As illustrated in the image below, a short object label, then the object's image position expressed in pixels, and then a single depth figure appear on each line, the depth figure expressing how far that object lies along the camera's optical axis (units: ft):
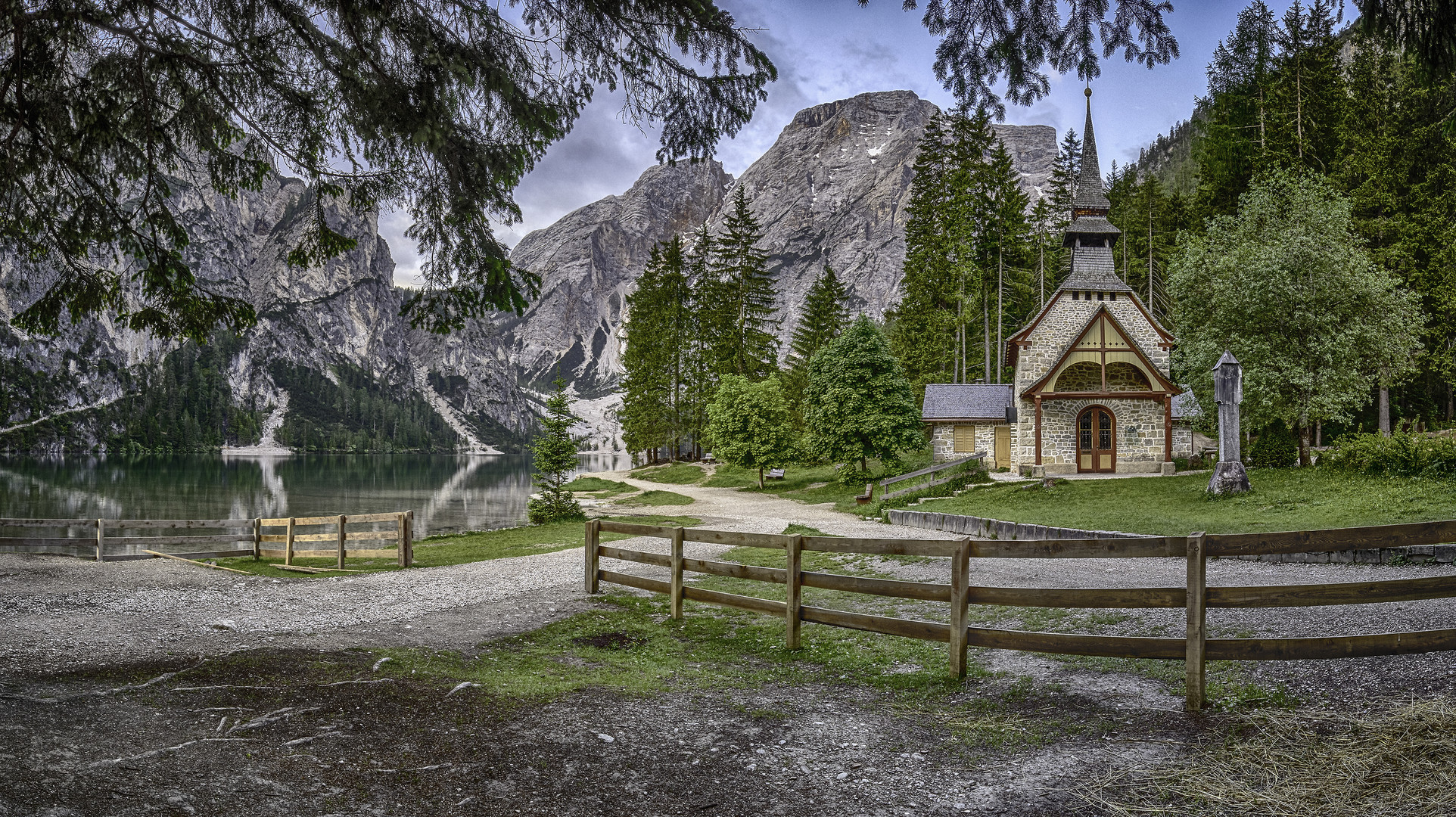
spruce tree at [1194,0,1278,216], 139.16
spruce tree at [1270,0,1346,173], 122.83
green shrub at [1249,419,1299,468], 80.07
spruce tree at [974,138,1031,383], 148.25
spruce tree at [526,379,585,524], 101.50
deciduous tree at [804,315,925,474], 118.21
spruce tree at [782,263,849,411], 196.65
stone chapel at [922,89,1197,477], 112.37
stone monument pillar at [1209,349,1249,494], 67.21
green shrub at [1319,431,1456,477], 56.70
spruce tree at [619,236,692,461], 195.31
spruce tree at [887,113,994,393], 143.64
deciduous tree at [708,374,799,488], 138.92
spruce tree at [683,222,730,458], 187.15
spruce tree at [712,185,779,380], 179.83
